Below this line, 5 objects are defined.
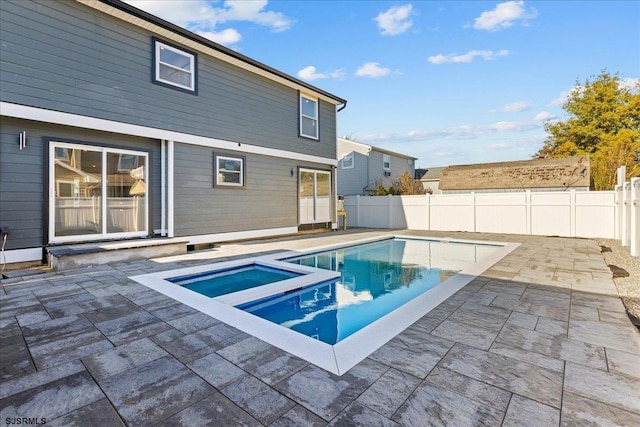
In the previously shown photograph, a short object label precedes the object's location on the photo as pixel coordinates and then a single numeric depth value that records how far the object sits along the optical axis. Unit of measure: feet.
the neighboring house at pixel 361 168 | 70.59
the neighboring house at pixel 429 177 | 88.22
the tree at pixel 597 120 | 72.84
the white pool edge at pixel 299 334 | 8.32
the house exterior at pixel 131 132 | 19.07
